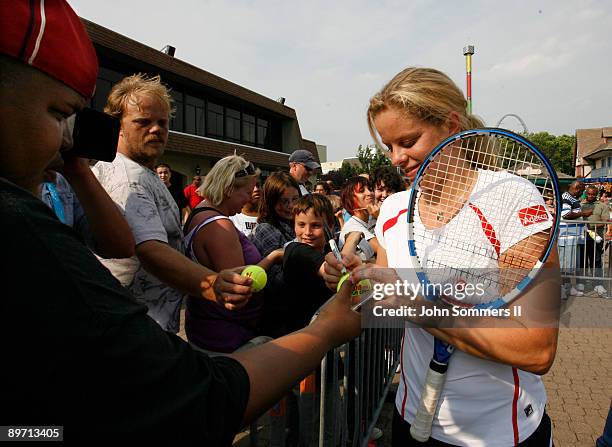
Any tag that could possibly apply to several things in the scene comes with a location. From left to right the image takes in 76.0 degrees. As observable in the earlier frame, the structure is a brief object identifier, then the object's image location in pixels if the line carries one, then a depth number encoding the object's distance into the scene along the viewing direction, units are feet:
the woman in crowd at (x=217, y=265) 8.42
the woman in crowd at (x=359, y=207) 14.66
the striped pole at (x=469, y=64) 26.48
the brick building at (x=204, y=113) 57.62
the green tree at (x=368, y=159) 116.06
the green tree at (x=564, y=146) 237.90
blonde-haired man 6.63
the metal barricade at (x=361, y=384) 7.45
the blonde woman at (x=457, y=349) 4.26
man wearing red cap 2.06
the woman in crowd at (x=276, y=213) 12.79
